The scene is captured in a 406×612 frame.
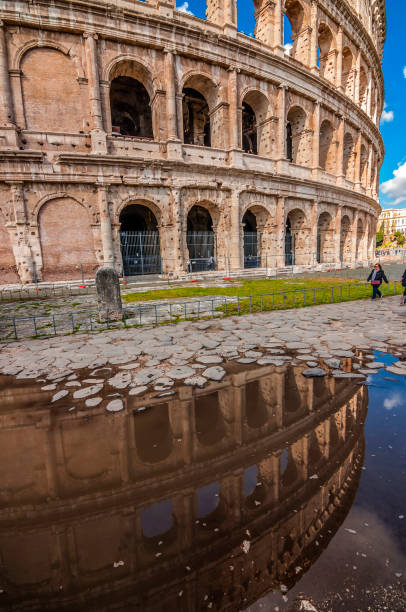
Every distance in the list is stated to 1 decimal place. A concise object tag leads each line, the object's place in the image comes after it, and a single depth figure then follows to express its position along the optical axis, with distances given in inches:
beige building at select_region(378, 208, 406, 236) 3889.0
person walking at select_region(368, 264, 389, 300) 329.8
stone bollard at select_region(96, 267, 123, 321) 260.7
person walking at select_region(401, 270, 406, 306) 304.5
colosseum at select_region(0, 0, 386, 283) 472.4
